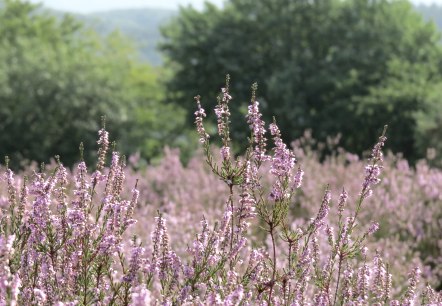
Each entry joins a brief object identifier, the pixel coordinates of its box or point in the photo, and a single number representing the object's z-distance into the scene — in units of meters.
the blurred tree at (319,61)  22.09
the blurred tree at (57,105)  22.59
